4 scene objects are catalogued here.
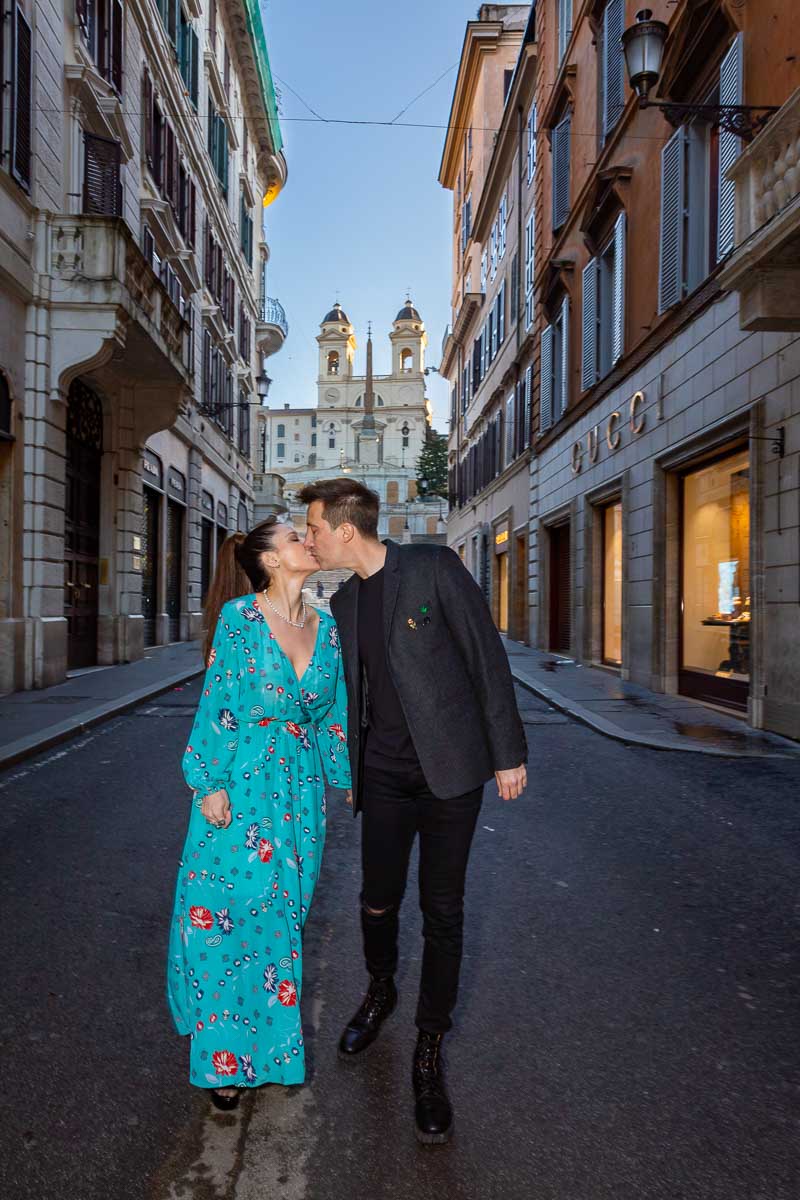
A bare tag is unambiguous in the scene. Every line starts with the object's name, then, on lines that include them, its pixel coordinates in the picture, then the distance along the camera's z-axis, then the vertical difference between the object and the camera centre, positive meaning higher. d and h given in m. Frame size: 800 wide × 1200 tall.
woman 2.49 -0.77
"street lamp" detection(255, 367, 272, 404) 27.48 +6.48
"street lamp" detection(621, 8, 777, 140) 9.29 +5.73
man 2.57 -0.34
